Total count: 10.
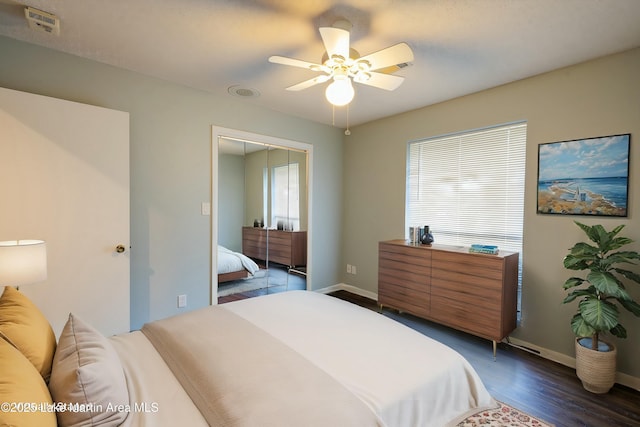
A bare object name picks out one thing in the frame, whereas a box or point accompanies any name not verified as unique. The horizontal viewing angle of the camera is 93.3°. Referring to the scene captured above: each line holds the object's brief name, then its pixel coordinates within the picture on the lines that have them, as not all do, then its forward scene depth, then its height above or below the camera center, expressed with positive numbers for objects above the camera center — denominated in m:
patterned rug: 1.82 -1.33
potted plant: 2.07 -0.68
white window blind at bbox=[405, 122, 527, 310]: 2.99 +0.21
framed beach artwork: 2.32 +0.25
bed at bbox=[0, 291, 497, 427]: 1.05 -0.74
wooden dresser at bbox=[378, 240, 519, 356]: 2.66 -0.79
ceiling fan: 1.72 +0.89
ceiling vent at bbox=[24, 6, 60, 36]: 1.87 +1.17
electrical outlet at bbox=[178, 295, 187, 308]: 3.10 -1.02
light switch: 3.25 -0.06
